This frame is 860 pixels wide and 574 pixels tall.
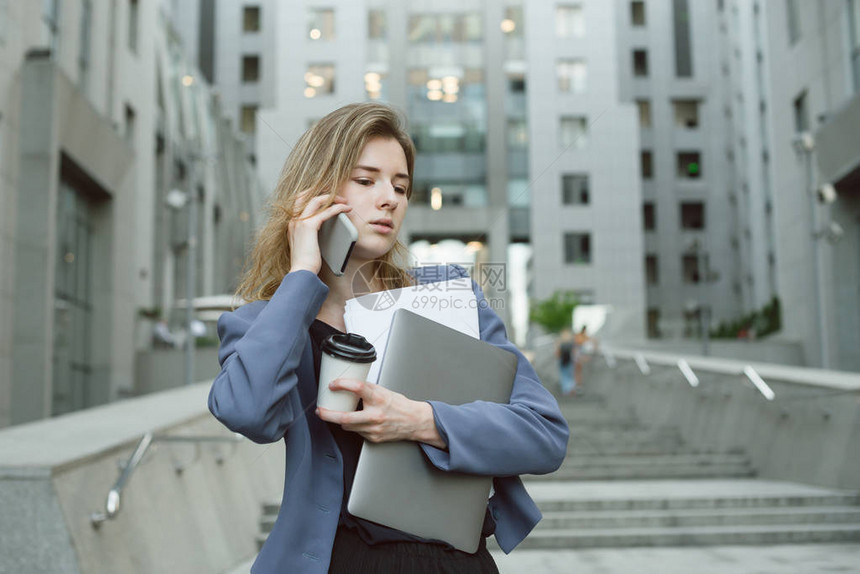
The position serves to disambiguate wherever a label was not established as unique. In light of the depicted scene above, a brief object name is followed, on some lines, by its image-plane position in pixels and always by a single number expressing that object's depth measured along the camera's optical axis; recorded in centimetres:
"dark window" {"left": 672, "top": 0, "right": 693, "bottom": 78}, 4972
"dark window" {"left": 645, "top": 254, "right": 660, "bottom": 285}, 4841
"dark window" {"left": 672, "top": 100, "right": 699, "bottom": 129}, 4969
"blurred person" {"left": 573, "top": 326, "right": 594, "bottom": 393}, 1848
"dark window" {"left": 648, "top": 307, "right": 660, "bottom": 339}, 4716
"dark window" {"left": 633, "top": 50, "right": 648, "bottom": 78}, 4853
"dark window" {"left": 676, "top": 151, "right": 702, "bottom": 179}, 4916
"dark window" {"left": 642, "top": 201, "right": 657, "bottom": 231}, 4872
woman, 151
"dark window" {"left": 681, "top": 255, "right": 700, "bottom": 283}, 4878
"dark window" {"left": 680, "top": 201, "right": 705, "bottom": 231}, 4969
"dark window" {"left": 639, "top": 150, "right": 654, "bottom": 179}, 4853
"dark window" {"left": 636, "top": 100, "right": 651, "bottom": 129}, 4891
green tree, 3119
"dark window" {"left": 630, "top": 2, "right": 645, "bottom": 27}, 4806
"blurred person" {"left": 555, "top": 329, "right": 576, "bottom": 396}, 1728
